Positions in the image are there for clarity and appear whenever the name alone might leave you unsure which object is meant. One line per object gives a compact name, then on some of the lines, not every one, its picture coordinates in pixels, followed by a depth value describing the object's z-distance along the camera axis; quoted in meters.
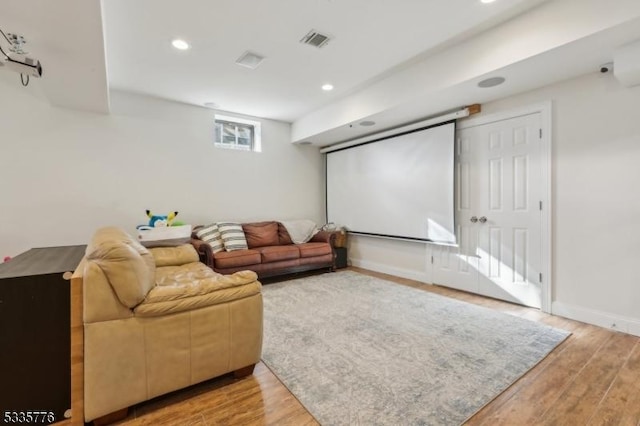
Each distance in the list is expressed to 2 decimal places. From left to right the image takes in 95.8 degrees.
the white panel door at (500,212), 3.19
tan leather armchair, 1.47
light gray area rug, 1.66
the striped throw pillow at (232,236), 4.30
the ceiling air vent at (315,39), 2.73
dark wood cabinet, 1.46
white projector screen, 3.93
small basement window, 4.95
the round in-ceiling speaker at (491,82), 2.88
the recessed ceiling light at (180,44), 2.80
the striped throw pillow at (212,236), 4.21
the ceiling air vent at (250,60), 3.09
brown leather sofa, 3.95
